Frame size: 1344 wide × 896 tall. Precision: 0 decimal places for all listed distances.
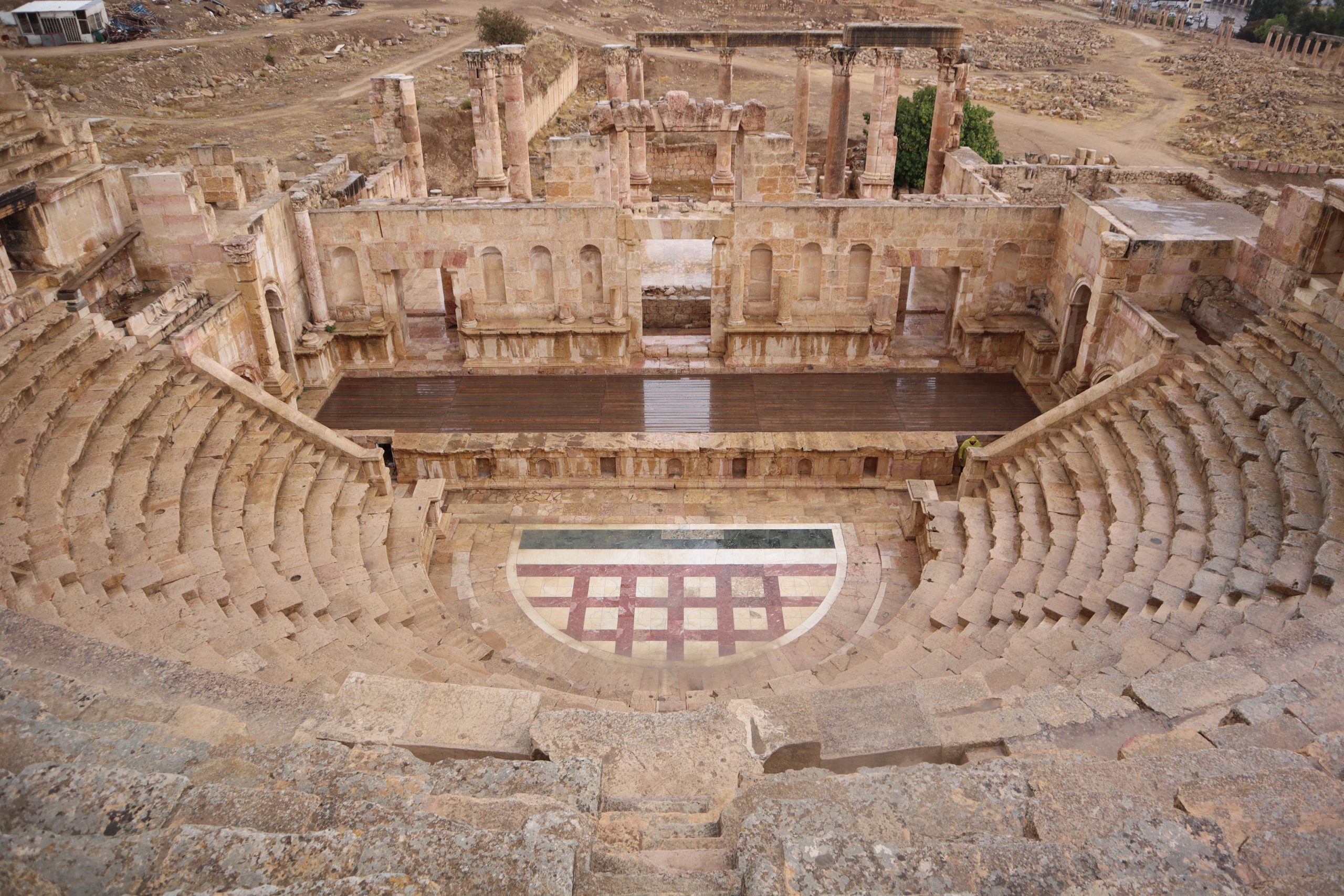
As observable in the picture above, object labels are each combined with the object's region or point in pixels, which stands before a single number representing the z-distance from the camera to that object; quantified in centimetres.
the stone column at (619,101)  2081
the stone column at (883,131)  2325
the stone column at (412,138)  2338
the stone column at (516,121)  2327
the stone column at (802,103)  2684
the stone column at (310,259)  1802
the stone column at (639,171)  2309
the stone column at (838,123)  2464
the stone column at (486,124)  2256
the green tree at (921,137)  2930
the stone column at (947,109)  2375
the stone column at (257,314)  1617
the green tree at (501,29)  4078
